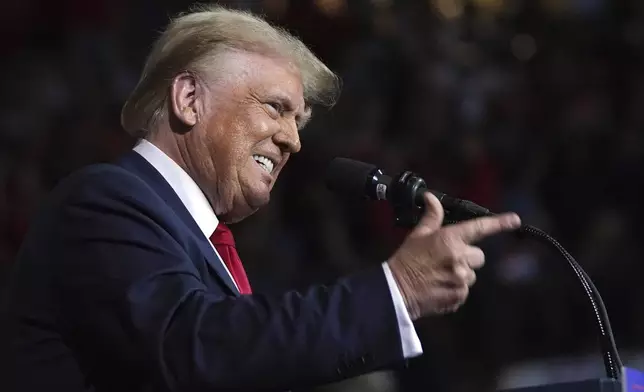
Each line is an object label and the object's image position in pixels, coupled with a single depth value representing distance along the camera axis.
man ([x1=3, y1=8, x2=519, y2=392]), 5.02
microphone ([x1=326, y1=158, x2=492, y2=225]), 5.14
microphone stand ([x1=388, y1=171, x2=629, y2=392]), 5.09
